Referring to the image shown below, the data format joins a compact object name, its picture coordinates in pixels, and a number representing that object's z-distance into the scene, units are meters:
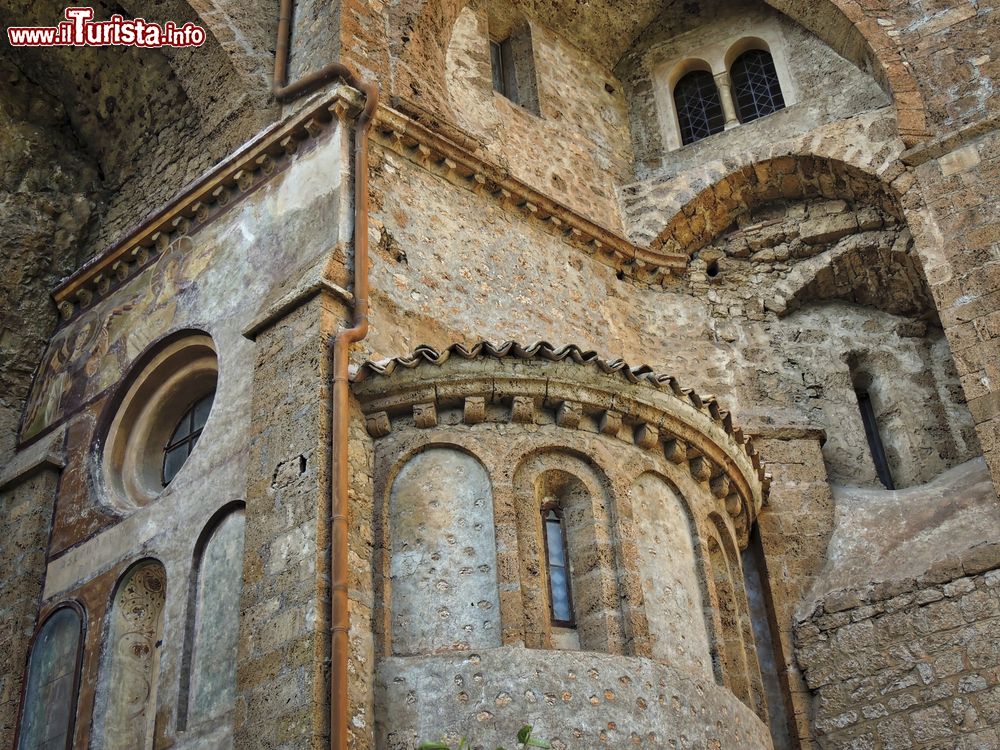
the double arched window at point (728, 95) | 14.59
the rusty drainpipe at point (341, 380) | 8.14
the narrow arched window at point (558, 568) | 9.19
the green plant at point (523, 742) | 7.06
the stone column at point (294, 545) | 8.21
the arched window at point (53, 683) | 10.32
